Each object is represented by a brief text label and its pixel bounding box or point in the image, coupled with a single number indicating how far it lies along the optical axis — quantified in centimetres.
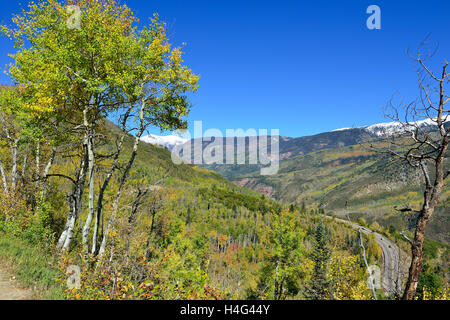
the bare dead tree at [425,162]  700
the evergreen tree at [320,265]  4894
